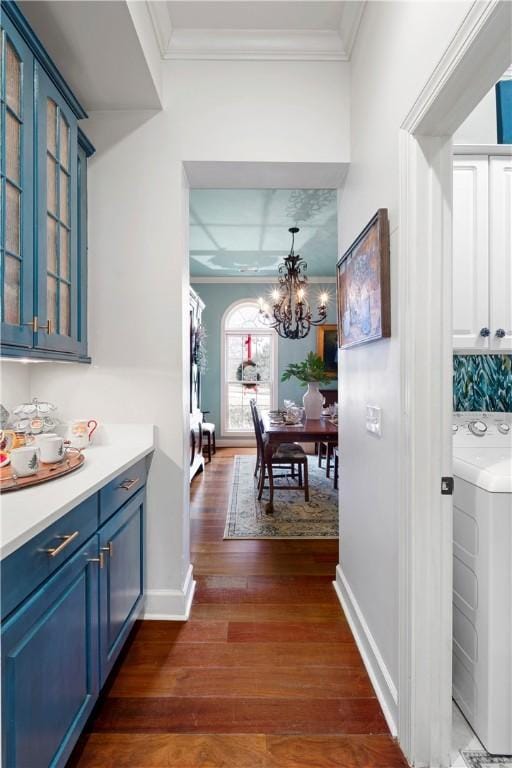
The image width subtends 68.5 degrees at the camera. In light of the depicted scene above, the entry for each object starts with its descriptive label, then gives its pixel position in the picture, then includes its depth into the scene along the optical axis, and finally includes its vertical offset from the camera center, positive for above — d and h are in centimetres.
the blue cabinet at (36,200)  132 +75
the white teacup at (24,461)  124 -24
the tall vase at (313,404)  421 -17
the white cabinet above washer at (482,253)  173 +64
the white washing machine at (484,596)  128 -74
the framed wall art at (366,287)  147 +47
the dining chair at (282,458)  378 -72
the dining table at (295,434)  334 -40
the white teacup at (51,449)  141 -23
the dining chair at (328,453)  478 -91
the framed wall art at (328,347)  662 +75
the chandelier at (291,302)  445 +105
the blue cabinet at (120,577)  145 -83
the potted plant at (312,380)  396 +10
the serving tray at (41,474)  117 -29
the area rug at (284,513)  314 -119
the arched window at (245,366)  696 +42
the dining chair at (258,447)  426 -69
